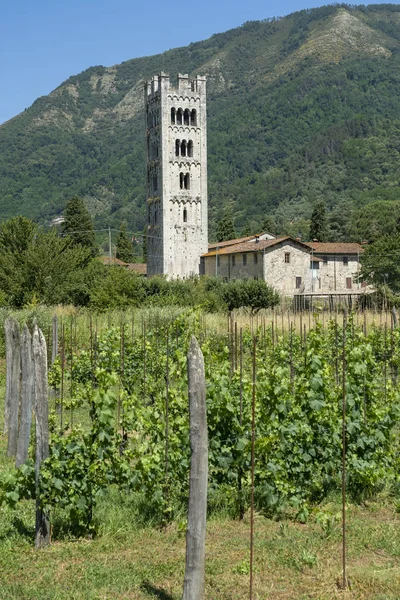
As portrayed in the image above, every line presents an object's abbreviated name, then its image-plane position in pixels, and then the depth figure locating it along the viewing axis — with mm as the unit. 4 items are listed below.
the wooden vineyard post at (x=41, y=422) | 6570
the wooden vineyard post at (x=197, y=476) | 5125
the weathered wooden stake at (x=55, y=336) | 15977
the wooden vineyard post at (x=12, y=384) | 10070
